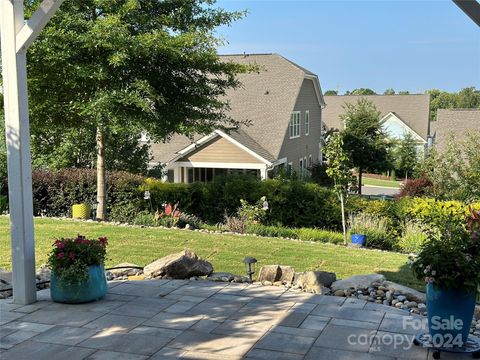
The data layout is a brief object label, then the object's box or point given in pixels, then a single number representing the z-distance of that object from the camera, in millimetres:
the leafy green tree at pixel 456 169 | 16844
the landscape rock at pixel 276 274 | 6410
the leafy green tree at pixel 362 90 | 78619
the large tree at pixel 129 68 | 9891
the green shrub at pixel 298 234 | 12250
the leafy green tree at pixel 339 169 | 12641
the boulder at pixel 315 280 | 6065
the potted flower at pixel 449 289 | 3984
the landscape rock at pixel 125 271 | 6918
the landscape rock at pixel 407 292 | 5609
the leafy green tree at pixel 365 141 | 26203
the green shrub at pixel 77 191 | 14008
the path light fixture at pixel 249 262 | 6367
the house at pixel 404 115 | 40781
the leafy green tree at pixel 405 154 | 33938
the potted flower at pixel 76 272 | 5285
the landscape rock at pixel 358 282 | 5949
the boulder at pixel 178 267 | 6586
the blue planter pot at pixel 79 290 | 5309
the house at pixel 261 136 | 20891
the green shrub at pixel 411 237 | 11417
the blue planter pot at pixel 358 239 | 11953
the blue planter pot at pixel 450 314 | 4027
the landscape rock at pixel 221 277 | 6578
